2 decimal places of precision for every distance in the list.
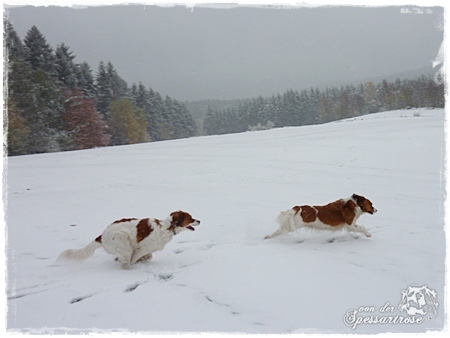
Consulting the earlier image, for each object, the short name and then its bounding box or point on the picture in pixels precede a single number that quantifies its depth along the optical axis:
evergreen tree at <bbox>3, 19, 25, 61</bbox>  30.66
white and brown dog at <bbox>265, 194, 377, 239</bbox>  4.88
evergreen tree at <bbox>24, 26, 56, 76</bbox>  34.22
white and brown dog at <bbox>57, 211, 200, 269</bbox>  3.95
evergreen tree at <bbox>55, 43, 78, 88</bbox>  38.50
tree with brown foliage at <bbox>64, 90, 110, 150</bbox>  34.19
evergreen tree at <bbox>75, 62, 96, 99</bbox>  42.41
